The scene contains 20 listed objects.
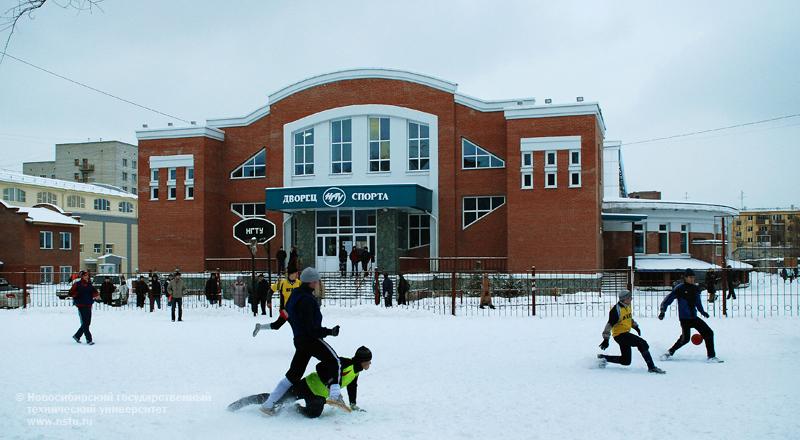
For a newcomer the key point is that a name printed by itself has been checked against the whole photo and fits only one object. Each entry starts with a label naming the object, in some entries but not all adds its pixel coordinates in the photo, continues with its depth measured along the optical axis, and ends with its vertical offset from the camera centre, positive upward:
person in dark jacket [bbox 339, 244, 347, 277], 33.88 -0.79
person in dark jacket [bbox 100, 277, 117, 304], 26.58 -1.70
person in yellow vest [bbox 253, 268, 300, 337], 14.03 -0.85
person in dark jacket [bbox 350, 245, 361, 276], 32.59 -0.65
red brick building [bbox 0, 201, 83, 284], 46.50 +0.41
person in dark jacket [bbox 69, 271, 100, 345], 15.02 -1.16
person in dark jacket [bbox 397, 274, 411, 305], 25.02 -1.67
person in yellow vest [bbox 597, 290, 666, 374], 11.42 -1.41
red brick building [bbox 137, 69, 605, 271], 32.72 +3.42
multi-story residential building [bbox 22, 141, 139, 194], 95.81 +11.48
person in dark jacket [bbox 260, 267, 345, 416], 7.96 -1.17
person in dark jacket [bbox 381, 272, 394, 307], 23.98 -1.61
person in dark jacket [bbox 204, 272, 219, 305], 25.97 -1.65
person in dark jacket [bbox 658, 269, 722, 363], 12.32 -1.27
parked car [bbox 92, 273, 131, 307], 28.78 -1.98
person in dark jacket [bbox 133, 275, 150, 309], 26.23 -1.71
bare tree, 6.53 +2.22
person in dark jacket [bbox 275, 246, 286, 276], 30.08 -0.61
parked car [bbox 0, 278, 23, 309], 26.20 -1.98
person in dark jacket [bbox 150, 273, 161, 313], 24.82 -1.58
